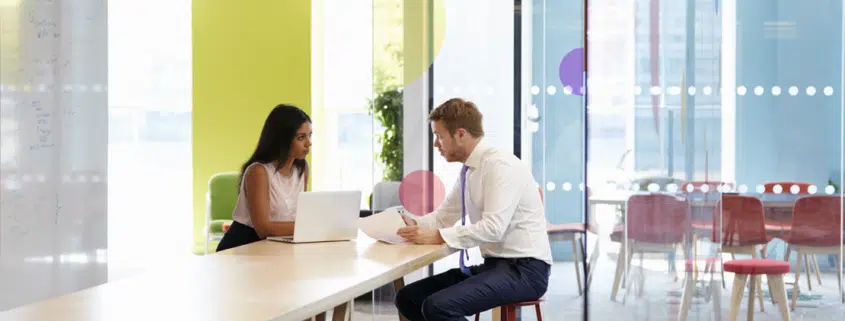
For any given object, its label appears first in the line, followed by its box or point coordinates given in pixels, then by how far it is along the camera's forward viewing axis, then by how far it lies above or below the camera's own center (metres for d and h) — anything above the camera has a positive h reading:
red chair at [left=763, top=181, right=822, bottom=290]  6.51 -0.48
